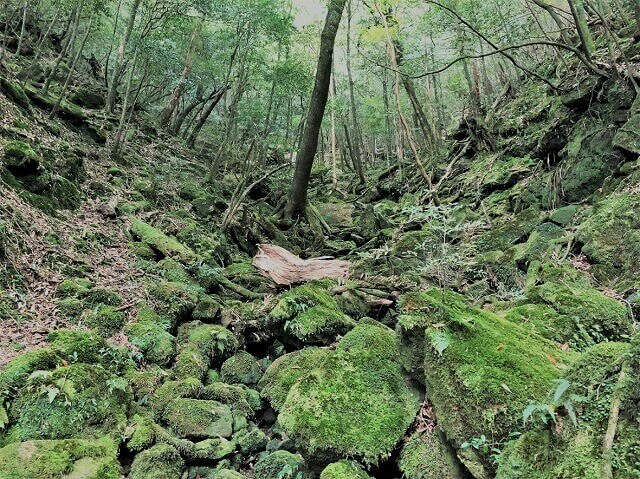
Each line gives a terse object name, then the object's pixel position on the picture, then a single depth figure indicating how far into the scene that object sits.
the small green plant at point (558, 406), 1.95
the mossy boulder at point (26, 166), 6.56
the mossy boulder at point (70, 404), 3.30
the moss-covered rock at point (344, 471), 2.79
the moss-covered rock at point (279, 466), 3.23
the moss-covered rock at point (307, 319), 4.82
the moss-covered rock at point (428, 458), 2.73
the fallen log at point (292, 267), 7.38
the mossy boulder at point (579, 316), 3.74
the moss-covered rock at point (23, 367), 3.46
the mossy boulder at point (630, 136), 7.05
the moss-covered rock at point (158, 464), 3.23
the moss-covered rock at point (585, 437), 1.76
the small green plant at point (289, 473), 3.20
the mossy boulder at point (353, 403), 3.04
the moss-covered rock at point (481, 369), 2.56
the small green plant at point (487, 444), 2.40
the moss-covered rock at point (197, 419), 3.80
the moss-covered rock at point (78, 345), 4.06
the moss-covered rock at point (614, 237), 5.39
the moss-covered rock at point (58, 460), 2.74
